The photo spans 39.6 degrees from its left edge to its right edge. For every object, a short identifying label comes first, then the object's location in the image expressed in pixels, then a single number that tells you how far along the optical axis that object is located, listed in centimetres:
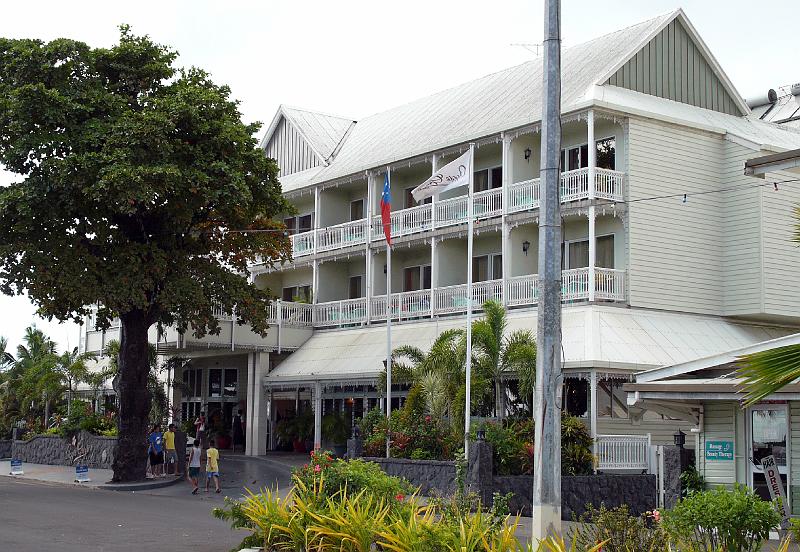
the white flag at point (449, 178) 2617
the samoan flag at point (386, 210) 2900
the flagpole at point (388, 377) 2780
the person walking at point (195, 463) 2853
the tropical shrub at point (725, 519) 1193
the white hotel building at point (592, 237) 2997
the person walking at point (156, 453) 3284
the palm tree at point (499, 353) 2658
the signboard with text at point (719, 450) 2034
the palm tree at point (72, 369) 4309
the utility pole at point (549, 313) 1237
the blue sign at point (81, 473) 3150
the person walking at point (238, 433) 4356
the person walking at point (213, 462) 2822
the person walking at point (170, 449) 3275
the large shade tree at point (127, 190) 2786
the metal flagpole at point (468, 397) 2453
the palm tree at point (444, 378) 2739
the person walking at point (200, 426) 3657
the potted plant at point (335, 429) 3603
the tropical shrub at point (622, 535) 1112
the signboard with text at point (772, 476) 1956
